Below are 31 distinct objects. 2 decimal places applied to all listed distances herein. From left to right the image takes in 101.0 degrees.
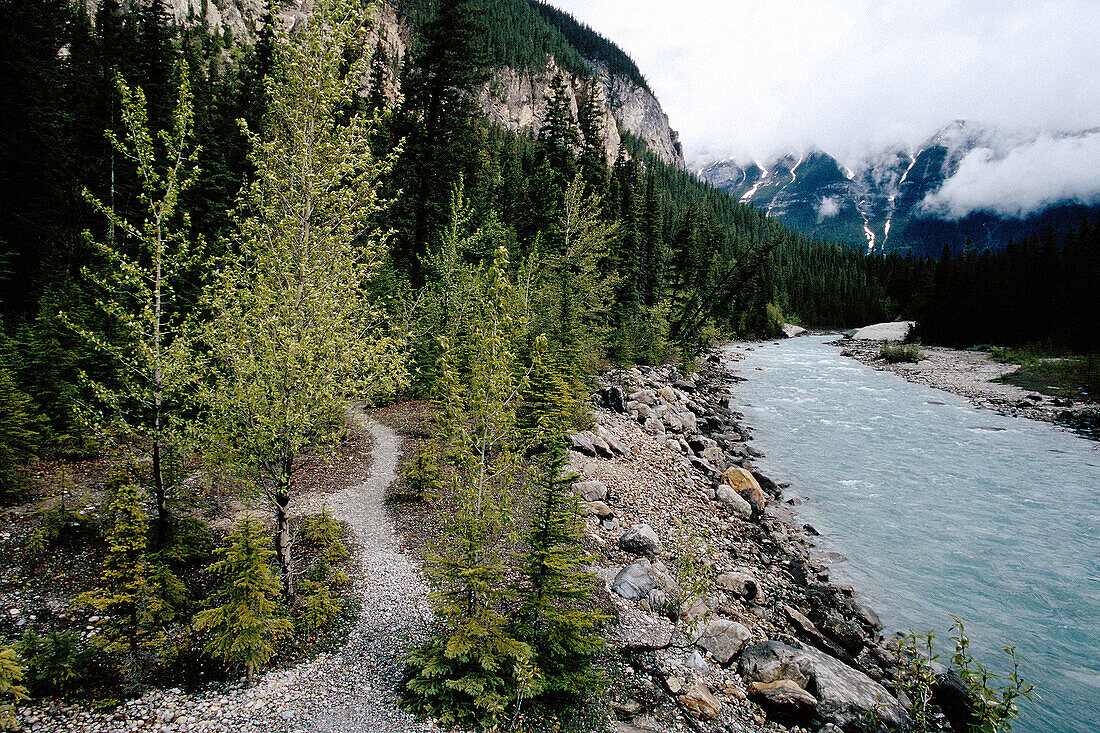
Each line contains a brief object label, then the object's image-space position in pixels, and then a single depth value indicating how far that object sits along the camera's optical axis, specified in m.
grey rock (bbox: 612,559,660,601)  9.72
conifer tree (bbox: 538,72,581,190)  37.75
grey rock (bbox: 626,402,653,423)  22.14
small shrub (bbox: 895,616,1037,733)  6.40
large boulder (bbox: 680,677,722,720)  6.96
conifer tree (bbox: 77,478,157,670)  5.51
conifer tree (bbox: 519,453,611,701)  6.30
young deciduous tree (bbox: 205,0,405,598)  7.20
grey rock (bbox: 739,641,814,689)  7.93
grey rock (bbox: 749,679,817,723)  7.31
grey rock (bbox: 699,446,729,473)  19.67
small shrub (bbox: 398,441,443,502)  12.74
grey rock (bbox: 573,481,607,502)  13.67
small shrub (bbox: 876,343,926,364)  51.81
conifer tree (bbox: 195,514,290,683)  6.09
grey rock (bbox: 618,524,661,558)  11.51
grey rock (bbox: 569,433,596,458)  16.66
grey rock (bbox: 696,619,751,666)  8.51
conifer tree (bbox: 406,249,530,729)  6.00
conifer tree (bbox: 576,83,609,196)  41.59
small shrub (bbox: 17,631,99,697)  5.79
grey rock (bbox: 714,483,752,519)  15.61
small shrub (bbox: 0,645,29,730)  4.72
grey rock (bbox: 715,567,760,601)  11.02
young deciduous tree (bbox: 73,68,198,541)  7.30
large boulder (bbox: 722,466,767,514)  16.25
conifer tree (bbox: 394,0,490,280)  25.11
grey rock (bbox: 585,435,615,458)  17.06
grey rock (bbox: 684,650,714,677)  7.93
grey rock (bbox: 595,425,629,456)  17.72
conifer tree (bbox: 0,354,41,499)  10.52
